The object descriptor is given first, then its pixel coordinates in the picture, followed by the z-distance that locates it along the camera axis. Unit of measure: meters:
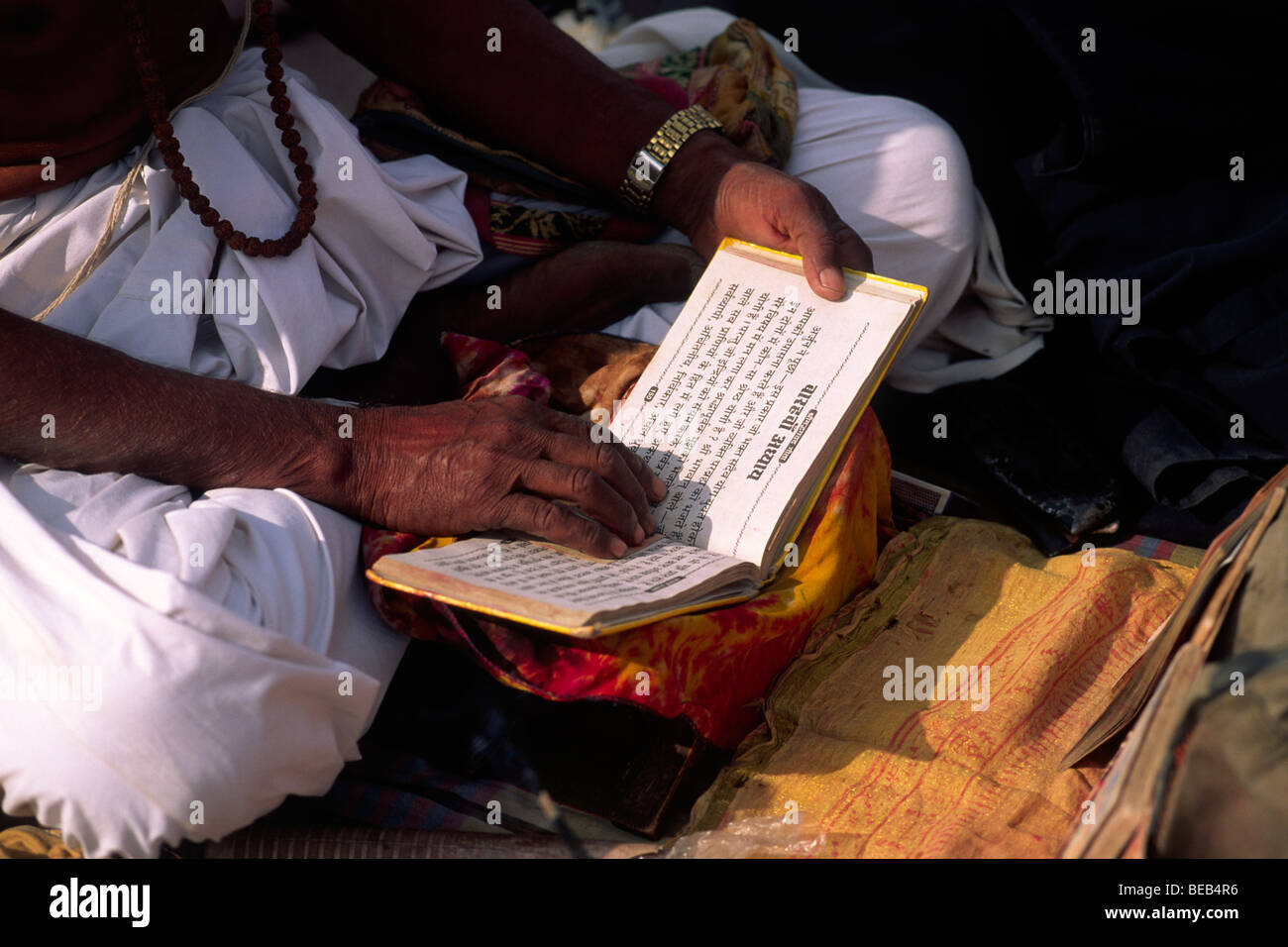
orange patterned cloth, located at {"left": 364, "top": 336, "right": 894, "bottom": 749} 1.47
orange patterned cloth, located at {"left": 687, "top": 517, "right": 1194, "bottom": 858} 1.43
